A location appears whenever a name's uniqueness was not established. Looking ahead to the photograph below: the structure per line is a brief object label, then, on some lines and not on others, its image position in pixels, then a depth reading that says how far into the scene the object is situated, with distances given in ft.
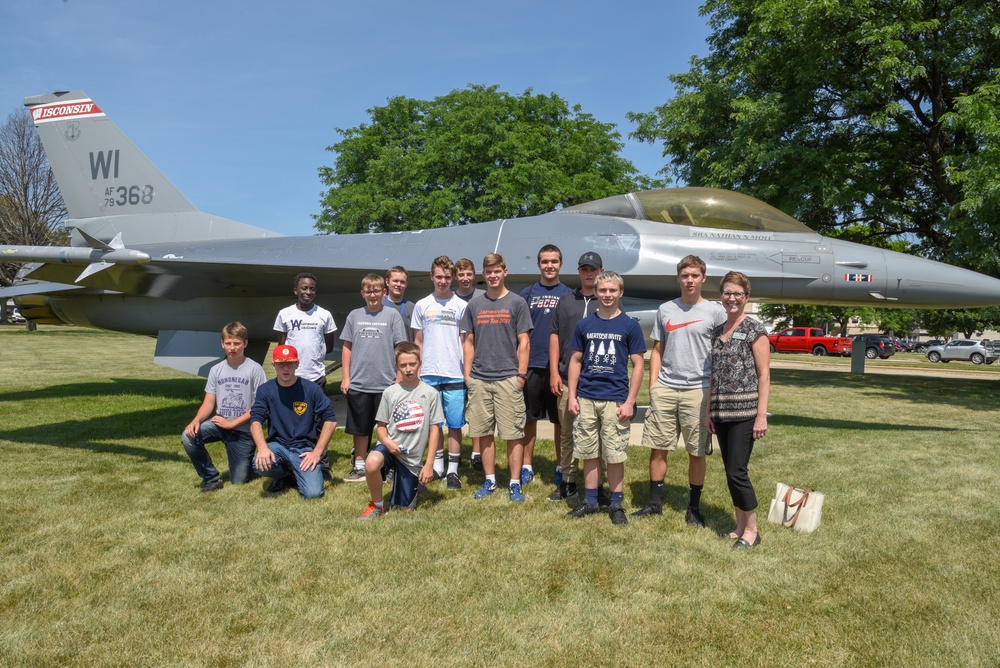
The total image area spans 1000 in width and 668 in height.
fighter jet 26.05
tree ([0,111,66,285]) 135.85
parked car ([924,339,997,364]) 112.10
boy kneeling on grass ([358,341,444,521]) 15.96
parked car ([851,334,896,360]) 126.27
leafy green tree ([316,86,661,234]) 83.87
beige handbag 14.85
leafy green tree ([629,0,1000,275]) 46.88
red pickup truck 126.62
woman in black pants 13.69
